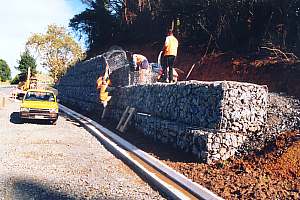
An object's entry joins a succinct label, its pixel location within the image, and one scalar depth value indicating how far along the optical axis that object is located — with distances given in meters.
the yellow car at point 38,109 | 16.38
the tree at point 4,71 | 109.31
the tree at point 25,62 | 71.06
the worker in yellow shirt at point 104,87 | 18.77
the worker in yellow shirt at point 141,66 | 16.25
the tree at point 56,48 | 54.78
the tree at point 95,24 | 32.31
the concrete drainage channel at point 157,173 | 6.46
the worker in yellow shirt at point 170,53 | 13.65
